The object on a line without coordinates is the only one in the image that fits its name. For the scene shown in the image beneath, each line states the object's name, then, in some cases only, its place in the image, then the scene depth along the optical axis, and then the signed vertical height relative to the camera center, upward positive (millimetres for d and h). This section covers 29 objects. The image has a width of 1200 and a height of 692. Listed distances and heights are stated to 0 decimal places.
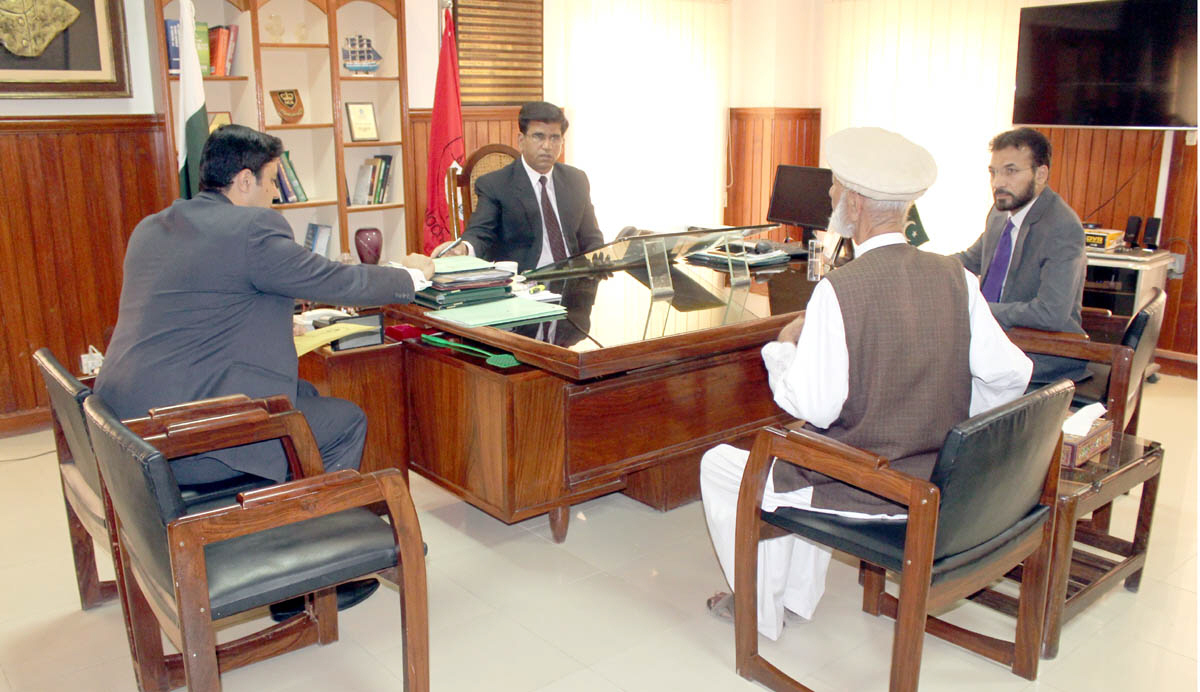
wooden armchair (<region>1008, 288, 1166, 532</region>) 2678 -598
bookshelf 4254 +207
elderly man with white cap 1922 -420
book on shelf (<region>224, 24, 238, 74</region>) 4211 +397
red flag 4711 -4
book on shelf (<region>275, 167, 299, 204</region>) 4426 -247
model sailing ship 4645 +384
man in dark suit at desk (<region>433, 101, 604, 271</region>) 3697 -266
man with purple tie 2877 -351
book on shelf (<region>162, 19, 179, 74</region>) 4004 +382
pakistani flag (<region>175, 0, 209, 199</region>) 3832 +115
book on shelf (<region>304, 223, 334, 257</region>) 4598 -481
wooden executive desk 2475 -731
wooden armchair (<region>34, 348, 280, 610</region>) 2002 -789
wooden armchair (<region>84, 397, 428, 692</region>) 1638 -766
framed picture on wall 3707 +309
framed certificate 4672 +67
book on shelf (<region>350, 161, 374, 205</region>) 4746 -246
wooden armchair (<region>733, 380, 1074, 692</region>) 1779 -770
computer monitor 4145 -261
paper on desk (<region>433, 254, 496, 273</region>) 2717 -365
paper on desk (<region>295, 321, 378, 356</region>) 2596 -552
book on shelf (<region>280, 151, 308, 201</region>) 4453 -192
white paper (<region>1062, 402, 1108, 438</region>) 2459 -727
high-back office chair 4668 -170
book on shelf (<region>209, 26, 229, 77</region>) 4160 +371
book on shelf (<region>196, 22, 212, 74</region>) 4111 +385
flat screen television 4309 +349
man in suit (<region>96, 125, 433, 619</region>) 2135 -367
